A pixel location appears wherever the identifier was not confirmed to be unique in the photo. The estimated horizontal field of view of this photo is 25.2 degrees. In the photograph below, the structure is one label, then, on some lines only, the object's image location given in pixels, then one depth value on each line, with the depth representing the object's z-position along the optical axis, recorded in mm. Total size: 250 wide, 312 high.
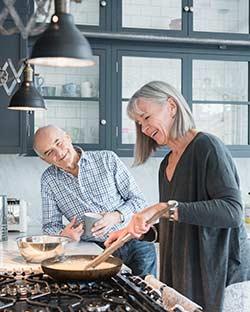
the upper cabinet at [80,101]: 3578
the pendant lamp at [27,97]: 2428
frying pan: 1812
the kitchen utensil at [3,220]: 3012
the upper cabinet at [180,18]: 3617
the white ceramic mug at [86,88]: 3604
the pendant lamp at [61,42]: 1308
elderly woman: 2070
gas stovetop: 1549
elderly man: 2850
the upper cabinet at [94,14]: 3549
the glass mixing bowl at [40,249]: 2178
